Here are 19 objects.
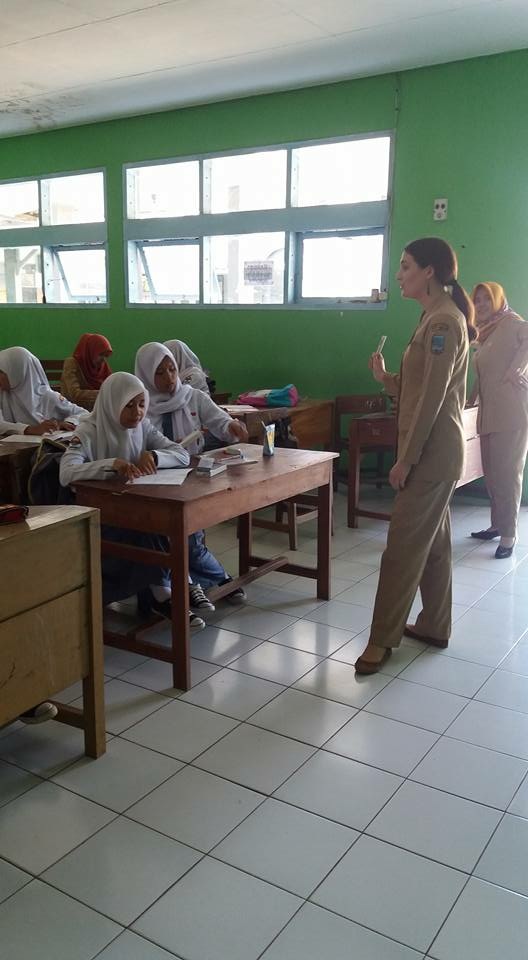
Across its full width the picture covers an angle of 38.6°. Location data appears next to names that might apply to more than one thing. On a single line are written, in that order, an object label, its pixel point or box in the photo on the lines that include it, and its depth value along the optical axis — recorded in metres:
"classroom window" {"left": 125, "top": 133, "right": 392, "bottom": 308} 5.50
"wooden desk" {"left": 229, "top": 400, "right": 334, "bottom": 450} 4.45
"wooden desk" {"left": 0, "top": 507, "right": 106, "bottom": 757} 1.78
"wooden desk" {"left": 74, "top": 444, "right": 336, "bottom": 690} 2.40
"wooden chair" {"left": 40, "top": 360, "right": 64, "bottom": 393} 5.97
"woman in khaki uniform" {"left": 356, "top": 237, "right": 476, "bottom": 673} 2.47
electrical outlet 5.09
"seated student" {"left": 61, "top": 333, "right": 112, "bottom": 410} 5.39
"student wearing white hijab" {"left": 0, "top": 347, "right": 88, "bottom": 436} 4.09
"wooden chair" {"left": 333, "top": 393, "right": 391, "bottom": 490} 5.30
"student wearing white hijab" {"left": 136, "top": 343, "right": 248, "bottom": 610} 3.28
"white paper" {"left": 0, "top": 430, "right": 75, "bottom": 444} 3.39
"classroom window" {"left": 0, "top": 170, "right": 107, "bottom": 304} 6.94
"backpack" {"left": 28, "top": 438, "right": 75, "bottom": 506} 2.83
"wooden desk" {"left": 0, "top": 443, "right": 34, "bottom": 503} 3.05
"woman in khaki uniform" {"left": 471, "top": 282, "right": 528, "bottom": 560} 4.09
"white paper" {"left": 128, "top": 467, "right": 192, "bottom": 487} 2.59
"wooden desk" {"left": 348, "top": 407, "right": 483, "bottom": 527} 4.52
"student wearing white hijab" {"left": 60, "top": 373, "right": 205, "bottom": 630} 2.67
